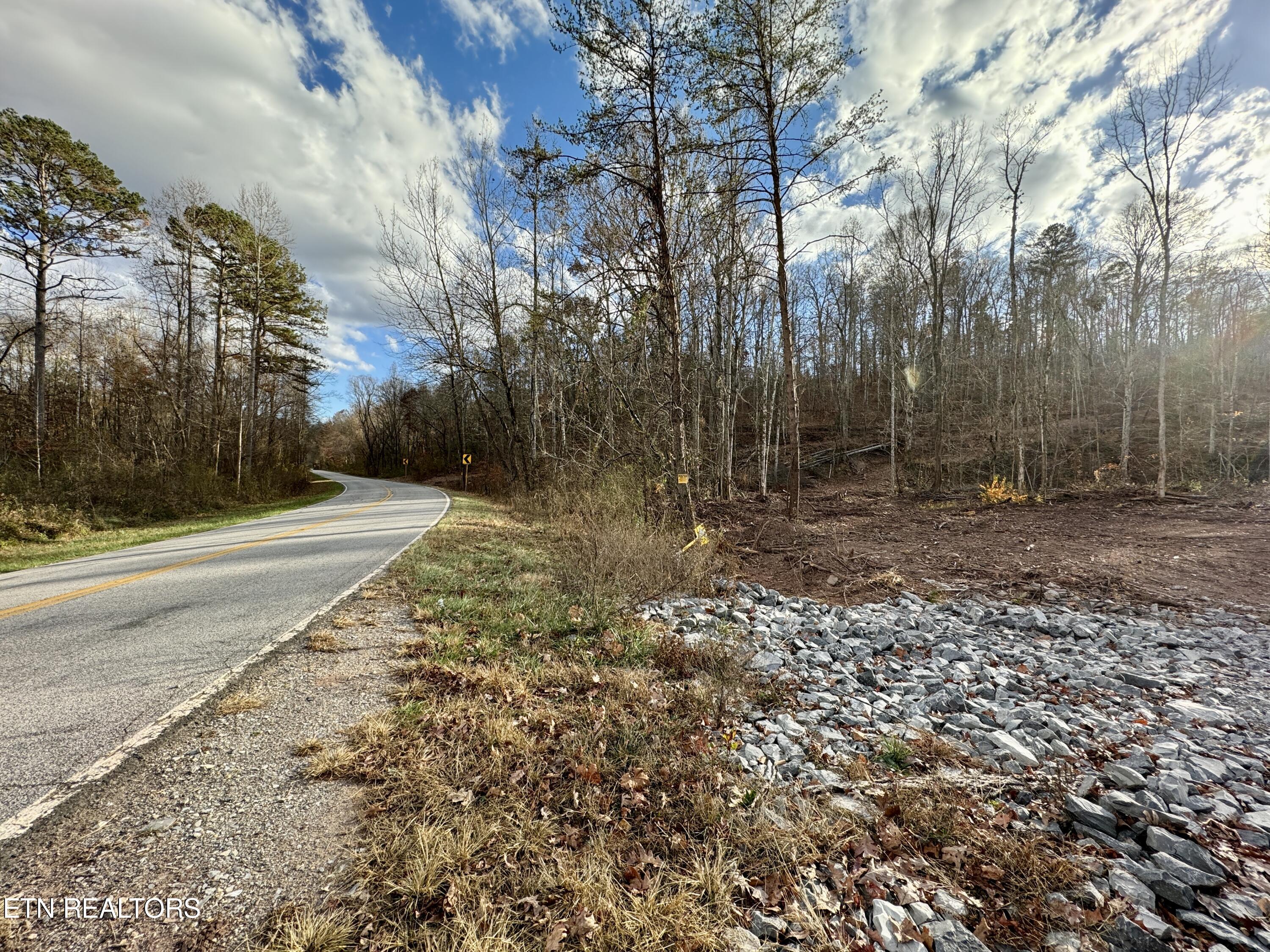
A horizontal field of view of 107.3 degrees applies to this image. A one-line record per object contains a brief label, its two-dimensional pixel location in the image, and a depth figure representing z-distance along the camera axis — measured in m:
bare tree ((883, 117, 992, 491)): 16.48
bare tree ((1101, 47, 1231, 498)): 13.12
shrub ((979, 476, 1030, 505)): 13.52
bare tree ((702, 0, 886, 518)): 8.68
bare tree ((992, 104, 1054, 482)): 16.14
